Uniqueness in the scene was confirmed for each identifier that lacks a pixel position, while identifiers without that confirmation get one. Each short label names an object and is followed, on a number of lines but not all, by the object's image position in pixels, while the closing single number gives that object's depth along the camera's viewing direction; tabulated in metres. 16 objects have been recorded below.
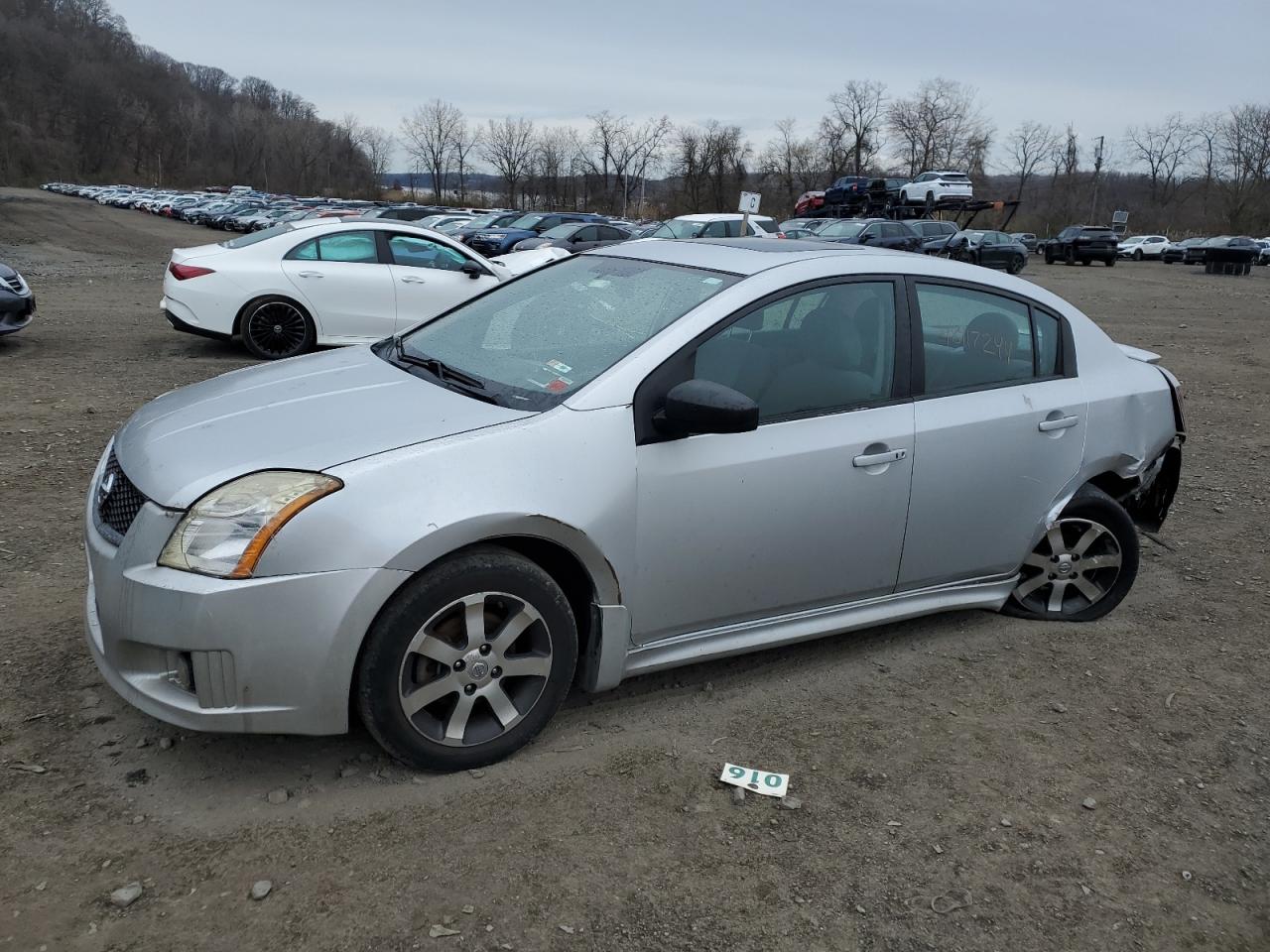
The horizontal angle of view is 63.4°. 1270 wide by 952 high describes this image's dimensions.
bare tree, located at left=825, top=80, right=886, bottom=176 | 91.12
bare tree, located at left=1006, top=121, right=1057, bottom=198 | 99.88
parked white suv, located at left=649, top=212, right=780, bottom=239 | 21.55
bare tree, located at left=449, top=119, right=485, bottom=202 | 103.31
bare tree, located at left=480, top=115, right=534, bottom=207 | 94.44
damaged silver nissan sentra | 2.85
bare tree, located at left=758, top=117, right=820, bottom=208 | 87.69
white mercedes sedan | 10.22
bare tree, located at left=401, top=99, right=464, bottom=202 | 104.50
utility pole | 89.25
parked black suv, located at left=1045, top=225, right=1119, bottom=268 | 40.09
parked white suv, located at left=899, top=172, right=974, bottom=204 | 39.50
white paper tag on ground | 3.17
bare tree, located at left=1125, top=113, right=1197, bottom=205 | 98.69
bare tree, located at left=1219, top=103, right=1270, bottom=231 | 74.38
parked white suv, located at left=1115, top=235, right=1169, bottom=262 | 52.72
